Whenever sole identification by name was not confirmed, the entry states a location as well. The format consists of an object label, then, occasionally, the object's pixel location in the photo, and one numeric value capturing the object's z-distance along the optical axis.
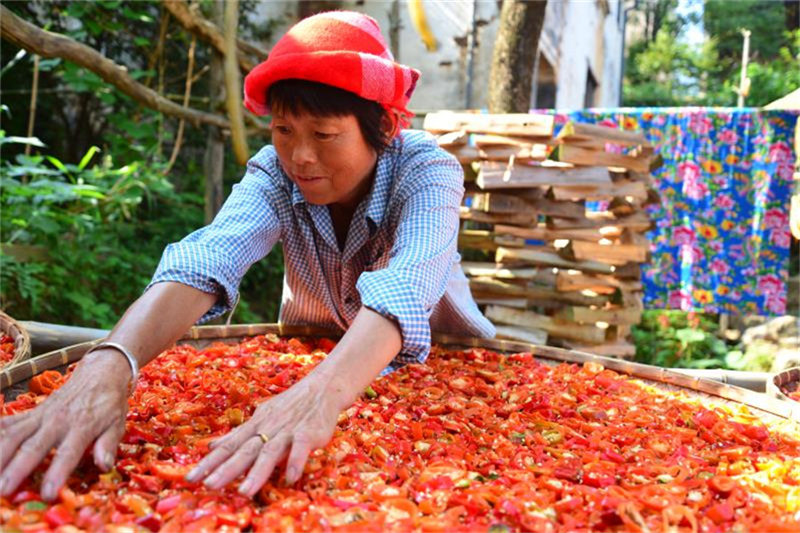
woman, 1.21
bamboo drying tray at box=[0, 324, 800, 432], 1.72
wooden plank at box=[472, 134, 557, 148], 4.87
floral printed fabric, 5.76
